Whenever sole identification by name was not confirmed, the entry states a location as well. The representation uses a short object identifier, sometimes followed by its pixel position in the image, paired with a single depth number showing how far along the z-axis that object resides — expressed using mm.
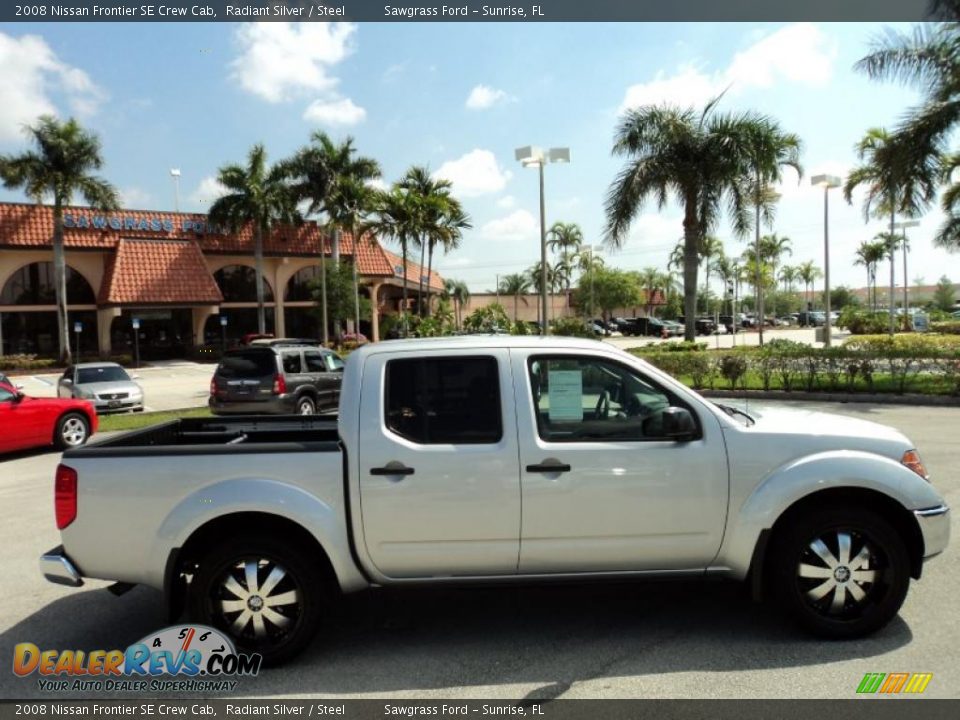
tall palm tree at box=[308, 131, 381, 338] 40531
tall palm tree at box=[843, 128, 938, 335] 17391
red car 11555
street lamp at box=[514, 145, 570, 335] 17750
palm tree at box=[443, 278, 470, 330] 78000
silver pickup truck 3982
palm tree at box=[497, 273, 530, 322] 103594
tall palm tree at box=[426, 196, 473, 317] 37438
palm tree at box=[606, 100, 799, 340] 23000
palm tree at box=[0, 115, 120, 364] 34500
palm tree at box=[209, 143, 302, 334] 40969
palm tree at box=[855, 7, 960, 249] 17203
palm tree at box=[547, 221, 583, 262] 76938
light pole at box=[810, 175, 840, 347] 24891
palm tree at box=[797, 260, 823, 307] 106562
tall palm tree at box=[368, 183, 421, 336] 36875
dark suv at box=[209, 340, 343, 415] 14336
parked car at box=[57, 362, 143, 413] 18844
